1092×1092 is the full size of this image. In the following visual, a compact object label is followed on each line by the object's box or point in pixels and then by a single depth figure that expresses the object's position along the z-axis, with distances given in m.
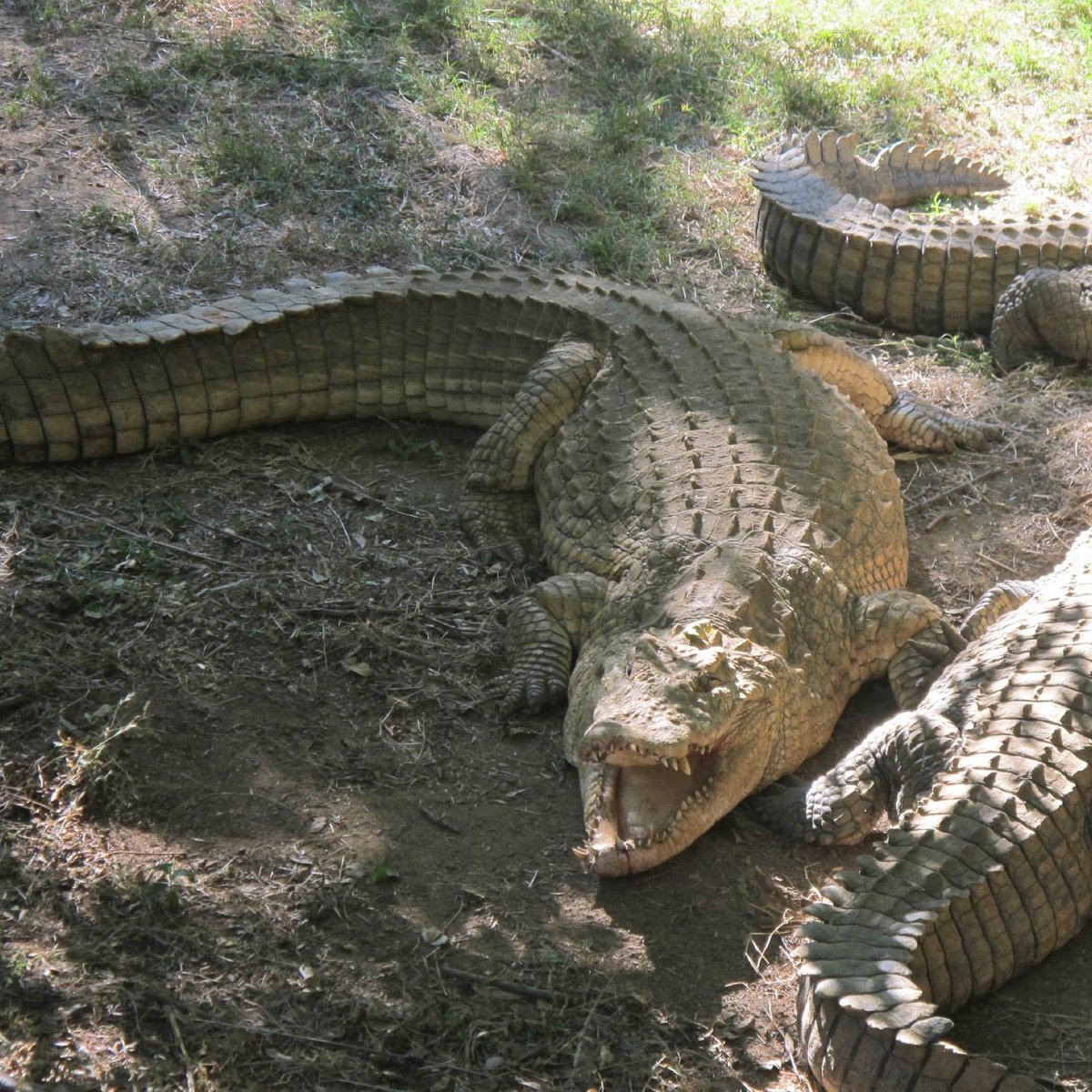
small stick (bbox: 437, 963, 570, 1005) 3.09
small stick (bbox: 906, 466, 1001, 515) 5.20
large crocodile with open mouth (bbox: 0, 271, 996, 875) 3.61
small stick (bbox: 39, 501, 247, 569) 4.54
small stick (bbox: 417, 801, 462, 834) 3.62
